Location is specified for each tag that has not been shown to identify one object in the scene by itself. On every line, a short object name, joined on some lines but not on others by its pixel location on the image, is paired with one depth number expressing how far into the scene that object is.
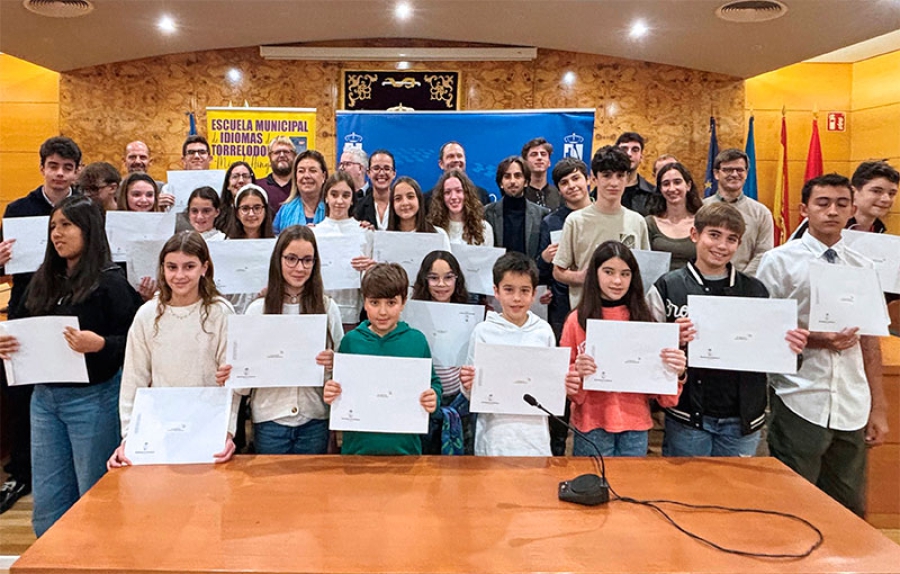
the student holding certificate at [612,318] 2.33
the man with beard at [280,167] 4.21
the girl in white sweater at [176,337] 2.25
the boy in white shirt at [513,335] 2.25
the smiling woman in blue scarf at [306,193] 3.50
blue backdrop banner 6.33
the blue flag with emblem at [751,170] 7.47
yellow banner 6.73
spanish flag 7.60
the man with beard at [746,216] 3.34
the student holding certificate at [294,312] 2.36
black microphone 1.72
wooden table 1.43
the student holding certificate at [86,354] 2.41
